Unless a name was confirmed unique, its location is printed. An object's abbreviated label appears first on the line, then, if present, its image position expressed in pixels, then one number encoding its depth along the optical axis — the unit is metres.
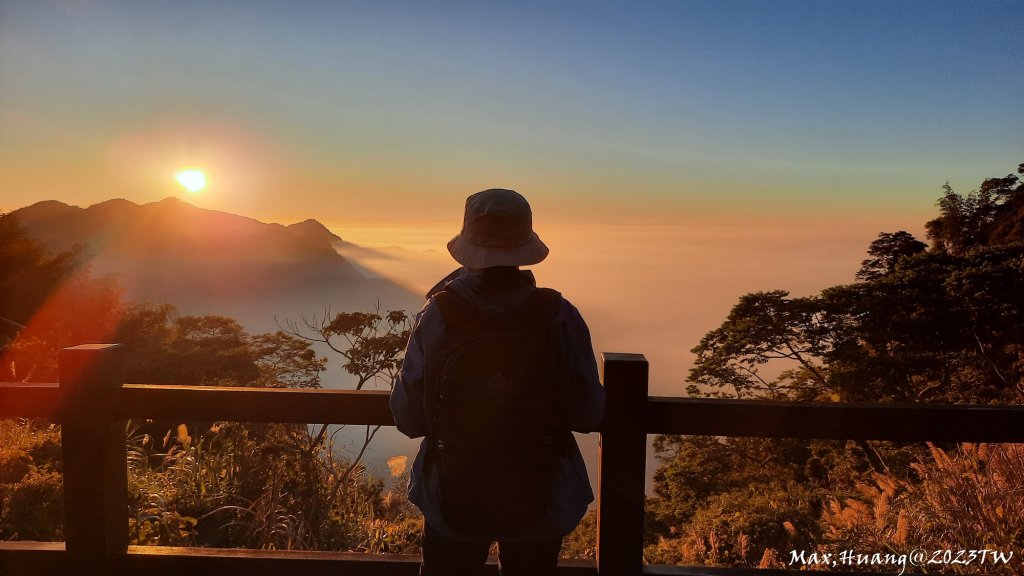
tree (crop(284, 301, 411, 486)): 11.42
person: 2.03
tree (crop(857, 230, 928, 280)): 23.75
